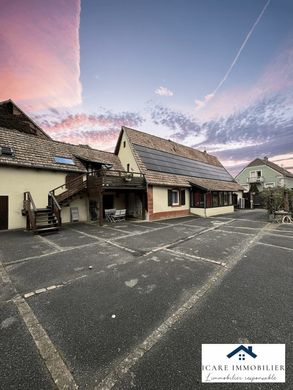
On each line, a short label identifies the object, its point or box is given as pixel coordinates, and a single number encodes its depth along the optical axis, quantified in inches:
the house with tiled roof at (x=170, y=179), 614.9
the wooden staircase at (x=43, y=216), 397.4
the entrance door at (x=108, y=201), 641.0
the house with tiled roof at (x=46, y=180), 433.4
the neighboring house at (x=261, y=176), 1294.3
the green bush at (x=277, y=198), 570.9
